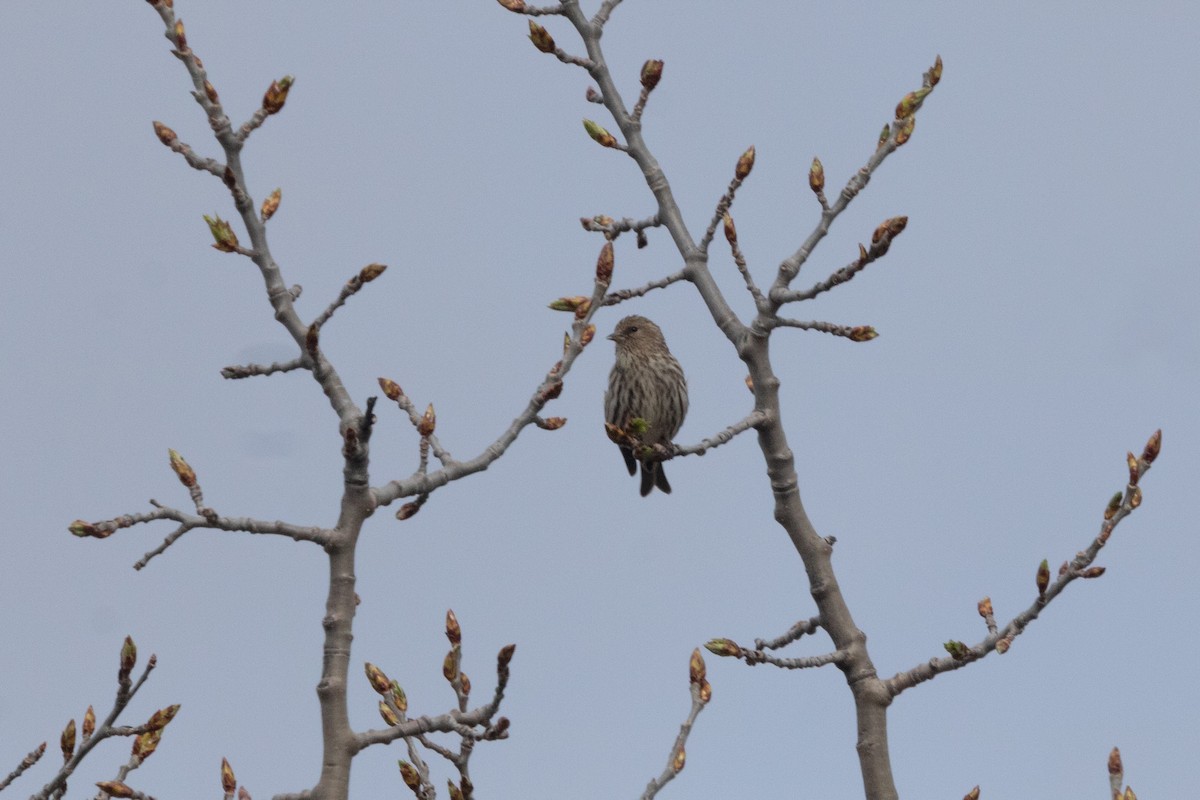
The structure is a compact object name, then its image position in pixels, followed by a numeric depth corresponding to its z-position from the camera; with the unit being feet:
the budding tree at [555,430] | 37.81
